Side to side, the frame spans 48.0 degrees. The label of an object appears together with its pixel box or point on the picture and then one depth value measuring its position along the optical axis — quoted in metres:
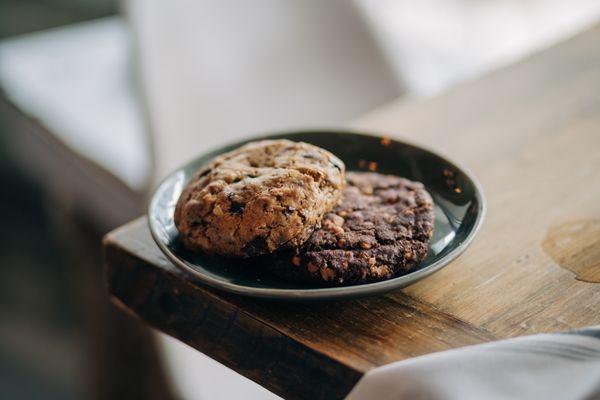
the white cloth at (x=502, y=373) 0.38
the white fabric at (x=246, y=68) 1.12
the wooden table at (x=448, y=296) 0.45
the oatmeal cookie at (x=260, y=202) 0.46
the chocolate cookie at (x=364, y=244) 0.45
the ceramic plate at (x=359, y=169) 0.44
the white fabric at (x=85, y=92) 1.33
